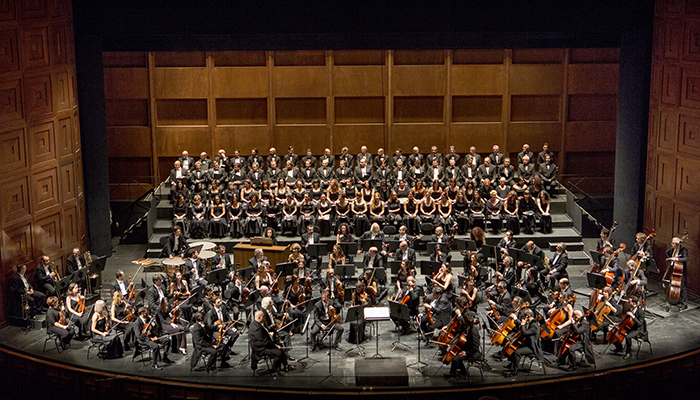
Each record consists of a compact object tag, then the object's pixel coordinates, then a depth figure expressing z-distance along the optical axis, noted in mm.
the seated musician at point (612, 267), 14555
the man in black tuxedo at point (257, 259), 14977
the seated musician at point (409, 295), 13474
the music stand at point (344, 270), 14281
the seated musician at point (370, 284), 13742
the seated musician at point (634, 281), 13344
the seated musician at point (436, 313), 13219
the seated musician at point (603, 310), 12757
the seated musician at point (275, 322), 12172
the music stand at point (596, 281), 13023
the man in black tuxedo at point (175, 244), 16453
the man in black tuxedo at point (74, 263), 15357
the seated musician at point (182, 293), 13484
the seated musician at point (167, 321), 12664
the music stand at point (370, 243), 15625
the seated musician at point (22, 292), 14398
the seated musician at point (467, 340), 11844
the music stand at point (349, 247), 15438
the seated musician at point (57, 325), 13086
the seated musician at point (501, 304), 12648
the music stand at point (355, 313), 12203
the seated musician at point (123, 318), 12750
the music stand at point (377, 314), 12141
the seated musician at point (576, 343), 12188
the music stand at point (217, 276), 13766
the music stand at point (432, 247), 15461
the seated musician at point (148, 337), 12445
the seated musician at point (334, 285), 13930
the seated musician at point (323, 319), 13016
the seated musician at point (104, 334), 12828
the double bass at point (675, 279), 14859
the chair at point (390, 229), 17516
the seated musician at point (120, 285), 13781
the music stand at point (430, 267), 14242
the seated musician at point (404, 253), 15273
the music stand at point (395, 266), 14602
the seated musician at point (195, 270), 14812
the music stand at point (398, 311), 12422
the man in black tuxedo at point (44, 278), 14742
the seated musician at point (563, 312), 12289
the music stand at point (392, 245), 15415
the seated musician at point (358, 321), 13227
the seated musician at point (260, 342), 11961
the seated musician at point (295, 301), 13172
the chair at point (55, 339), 13148
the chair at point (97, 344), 12805
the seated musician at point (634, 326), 12578
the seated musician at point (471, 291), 13398
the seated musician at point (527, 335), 11953
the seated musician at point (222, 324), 12383
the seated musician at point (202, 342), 12227
